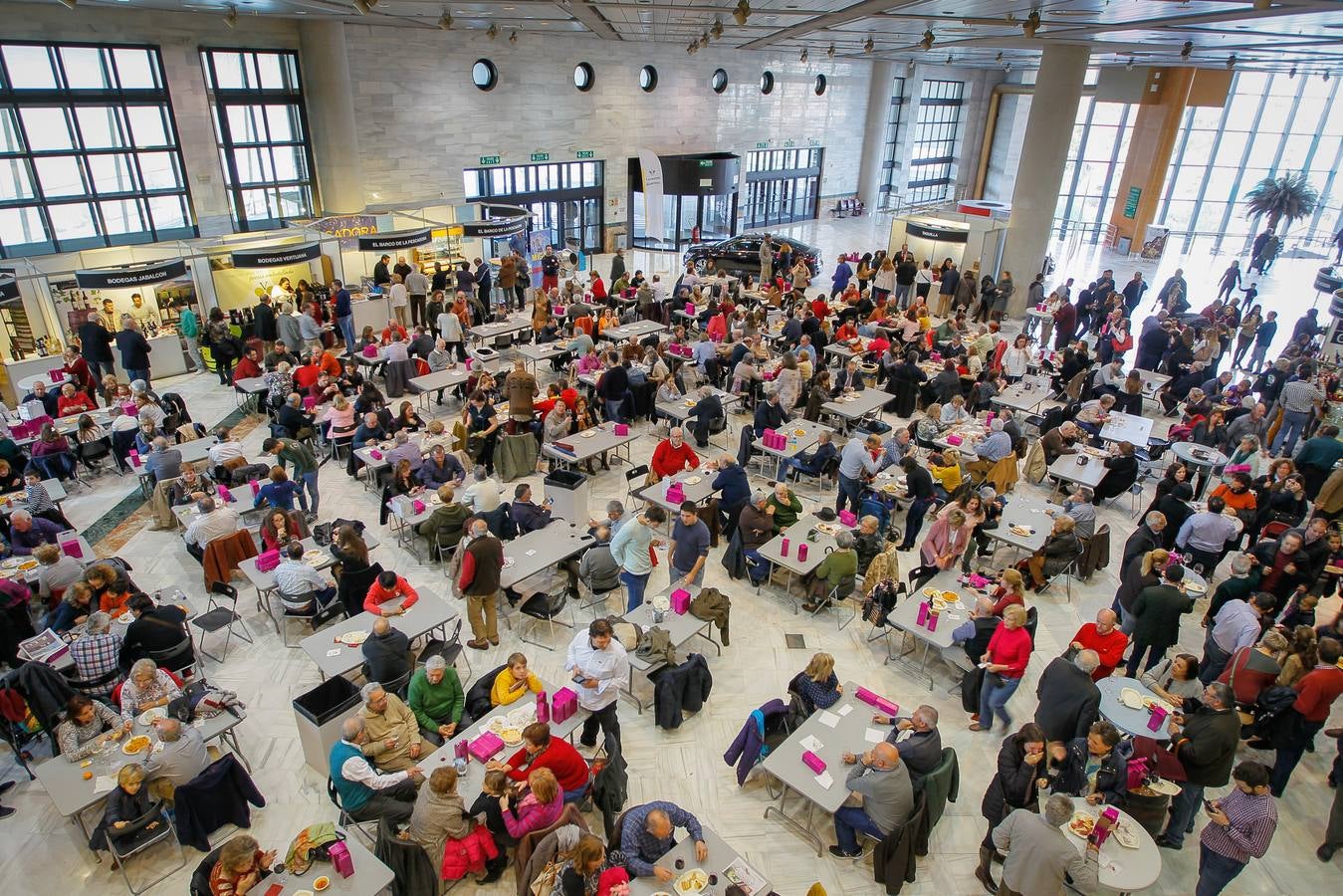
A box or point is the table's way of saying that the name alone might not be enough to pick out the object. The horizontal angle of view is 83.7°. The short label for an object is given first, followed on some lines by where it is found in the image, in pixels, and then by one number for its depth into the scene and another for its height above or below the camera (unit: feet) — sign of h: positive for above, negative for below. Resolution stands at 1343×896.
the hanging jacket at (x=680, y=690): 22.41 -15.69
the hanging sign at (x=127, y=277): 44.11 -9.30
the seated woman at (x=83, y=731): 18.98 -14.77
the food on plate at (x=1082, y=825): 17.45 -14.71
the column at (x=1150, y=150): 84.07 -0.48
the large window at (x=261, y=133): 58.03 -1.45
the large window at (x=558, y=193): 75.93 -6.72
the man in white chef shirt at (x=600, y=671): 20.43 -13.81
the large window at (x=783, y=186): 102.42 -6.98
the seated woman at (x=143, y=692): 20.39 -14.74
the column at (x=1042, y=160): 60.70 -1.41
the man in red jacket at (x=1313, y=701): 20.56 -13.93
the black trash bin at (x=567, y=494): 31.68 -14.49
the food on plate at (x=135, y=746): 19.17 -15.05
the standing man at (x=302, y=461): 31.09 -13.64
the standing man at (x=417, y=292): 57.88 -12.34
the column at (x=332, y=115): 60.23 +0.11
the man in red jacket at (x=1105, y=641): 22.13 -13.74
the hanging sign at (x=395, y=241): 55.83 -8.56
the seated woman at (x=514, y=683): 20.51 -14.32
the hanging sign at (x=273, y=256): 50.67 -8.98
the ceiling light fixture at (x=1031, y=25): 35.28 +5.17
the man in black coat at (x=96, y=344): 43.62 -12.79
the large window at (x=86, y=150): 49.21 -2.70
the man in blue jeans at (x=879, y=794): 17.70 -14.53
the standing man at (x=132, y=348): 43.06 -12.78
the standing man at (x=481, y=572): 24.39 -13.65
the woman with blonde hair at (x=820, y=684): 20.63 -14.21
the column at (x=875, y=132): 109.50 +0.44
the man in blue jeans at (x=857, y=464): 32.04 -13.01
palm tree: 80.33 -4.76
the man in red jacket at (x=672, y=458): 32.99 -13.40
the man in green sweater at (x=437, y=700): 20.38 -14.73
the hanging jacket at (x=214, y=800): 18.84 -16.26
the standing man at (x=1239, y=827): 16.87 -14.24
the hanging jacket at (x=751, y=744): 20.26 -15.47
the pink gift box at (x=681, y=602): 24.39 -14.17
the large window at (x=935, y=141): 119.55 -0.47
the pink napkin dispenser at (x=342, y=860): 15.71 -14.36
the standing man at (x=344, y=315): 51.60 -12.70
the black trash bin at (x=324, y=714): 20.31 -15.04
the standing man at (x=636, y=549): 25.17 -13.23
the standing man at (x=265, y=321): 48.96 -12.48
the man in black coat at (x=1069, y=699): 19.99 -13.79
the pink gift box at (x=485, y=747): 18.81 -14.58
